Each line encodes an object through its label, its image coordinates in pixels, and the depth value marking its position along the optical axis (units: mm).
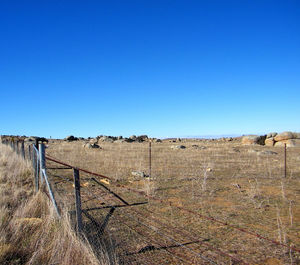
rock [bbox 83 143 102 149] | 27484
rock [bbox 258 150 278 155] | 20062
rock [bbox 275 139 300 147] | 29519
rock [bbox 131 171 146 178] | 10539
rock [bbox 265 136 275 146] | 31992
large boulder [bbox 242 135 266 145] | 32781
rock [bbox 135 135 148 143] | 48462
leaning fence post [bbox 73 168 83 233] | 3785
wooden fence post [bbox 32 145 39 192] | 6668
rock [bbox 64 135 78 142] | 50394
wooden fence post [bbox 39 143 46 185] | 5824
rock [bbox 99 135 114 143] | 43119
